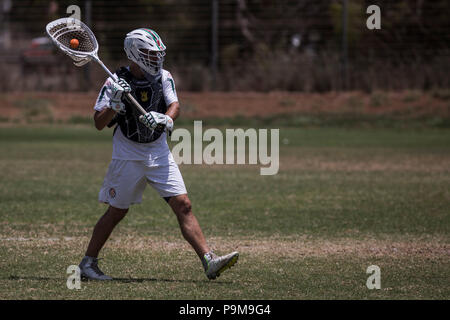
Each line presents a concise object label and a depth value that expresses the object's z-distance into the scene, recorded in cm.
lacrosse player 1500
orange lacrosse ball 1594
